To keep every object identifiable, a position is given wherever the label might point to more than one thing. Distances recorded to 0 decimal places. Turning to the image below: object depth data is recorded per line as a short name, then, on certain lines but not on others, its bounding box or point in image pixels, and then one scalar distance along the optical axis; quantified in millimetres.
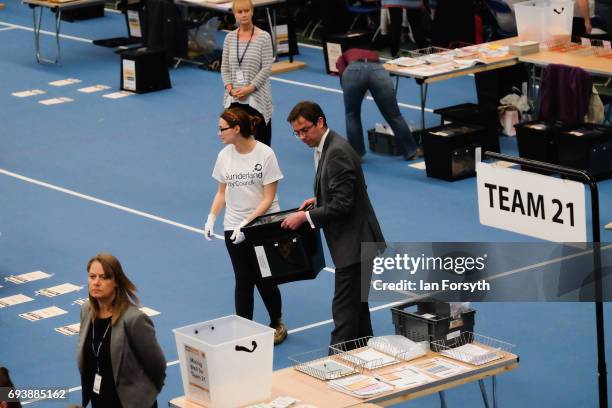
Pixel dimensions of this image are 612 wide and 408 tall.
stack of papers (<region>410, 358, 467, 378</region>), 14703
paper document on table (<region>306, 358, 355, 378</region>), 14739
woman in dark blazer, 13492
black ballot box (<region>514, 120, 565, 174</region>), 27530
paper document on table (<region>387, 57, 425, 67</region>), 29422
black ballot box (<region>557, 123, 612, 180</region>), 27000
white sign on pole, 13555
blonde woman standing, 24672
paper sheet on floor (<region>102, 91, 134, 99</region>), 35781
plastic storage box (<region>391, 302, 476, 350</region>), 15469
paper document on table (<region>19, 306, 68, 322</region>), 21047
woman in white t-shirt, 17937
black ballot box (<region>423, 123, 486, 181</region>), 27437
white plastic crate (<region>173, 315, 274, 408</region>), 13750
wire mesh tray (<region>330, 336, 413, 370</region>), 15047
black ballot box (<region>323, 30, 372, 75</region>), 35719
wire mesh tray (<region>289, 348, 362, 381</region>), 14734
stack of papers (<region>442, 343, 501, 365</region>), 15005
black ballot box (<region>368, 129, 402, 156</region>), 29469
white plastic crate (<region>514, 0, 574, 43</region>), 30297
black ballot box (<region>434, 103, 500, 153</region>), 28812
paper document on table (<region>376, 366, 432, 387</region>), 14461
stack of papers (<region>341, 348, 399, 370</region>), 15016
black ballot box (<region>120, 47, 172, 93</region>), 35750
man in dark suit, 16187
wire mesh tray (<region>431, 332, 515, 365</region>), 15031
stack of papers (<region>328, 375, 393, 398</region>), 14172
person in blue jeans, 28422
